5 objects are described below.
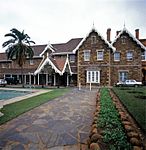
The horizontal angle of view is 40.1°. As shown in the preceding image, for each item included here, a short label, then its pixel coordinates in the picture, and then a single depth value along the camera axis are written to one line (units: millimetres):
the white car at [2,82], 35212
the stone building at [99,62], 33312
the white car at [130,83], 31488
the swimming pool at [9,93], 21606
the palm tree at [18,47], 32500
